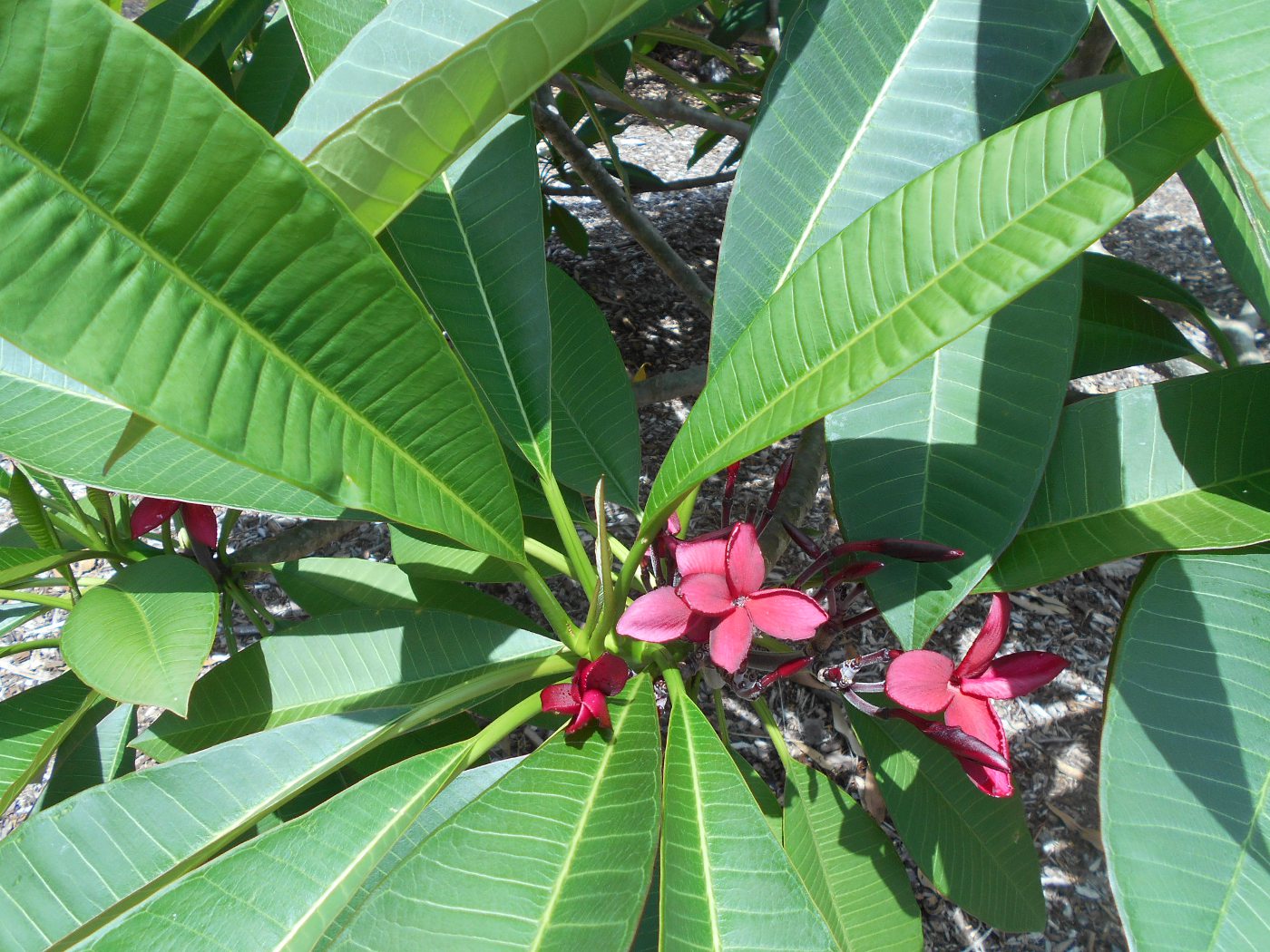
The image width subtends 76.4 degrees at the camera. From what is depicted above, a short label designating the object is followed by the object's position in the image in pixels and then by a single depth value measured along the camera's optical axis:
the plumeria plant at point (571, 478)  0.47
